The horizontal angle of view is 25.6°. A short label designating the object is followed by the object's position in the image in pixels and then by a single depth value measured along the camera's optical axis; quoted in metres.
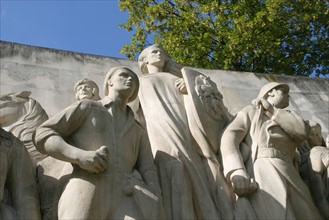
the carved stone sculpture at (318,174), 7.93
